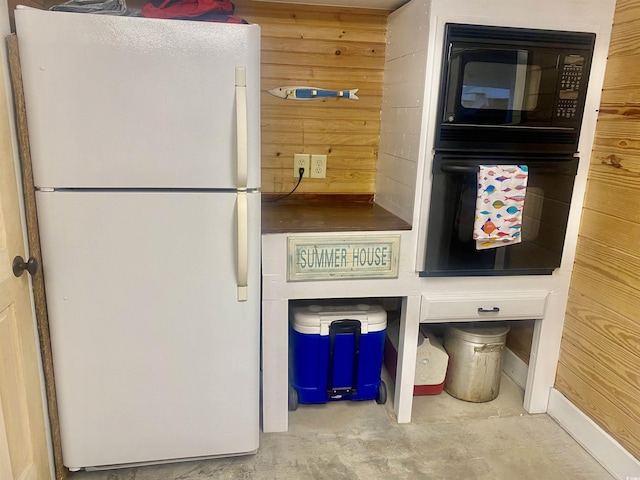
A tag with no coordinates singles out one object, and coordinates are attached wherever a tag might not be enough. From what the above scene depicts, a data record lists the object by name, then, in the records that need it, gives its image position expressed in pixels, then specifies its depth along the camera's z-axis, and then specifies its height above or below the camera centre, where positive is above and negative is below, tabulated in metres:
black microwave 1.76 +0.14
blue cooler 2.08 -0.97
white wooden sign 1.87 -0.52
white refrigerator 1.43 -0.34
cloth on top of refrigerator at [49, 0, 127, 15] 1.47 +0.31
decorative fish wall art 2.20 +0.12
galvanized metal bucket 2.24 -1.06
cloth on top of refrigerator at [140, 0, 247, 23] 1.56 +0.33
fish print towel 1.82 -0.28
